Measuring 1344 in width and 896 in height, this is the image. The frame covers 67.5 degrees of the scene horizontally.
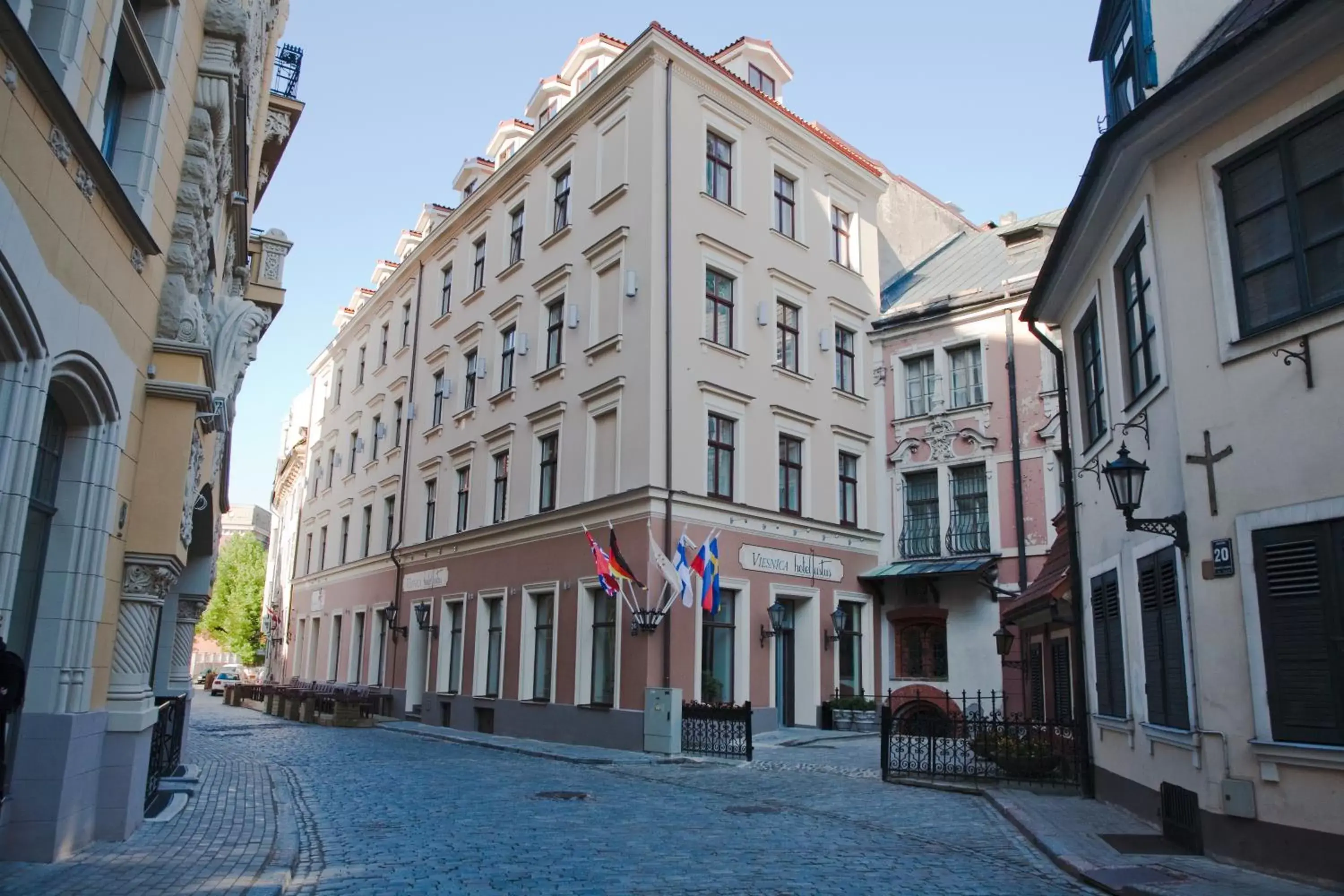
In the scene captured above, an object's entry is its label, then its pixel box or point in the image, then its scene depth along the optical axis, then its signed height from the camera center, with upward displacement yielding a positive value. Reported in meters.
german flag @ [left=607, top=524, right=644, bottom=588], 19.97 +2.02
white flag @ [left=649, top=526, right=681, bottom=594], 19.78 +2.03
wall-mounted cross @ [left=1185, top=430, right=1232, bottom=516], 8.94 +1.94
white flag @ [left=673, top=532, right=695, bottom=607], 20.09 +1.94
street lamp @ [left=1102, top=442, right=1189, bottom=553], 9.34 +1.77
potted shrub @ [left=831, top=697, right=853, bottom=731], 23.34 -0.89
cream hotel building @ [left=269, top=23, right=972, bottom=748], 21.92 +6.50
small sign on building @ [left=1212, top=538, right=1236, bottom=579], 8.75 +1.07
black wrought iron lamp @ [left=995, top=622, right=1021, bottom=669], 20.64 +0.76
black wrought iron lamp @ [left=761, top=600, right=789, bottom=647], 22.23 +1.19
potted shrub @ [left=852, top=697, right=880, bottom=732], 23.44 -0.89
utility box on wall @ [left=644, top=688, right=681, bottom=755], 19.36 -0.91
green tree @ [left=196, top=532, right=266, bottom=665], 61.94 +4.04
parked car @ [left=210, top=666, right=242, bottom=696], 56.19 -0.87
